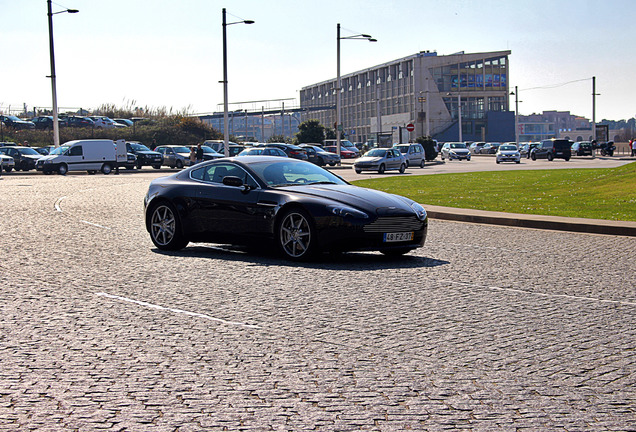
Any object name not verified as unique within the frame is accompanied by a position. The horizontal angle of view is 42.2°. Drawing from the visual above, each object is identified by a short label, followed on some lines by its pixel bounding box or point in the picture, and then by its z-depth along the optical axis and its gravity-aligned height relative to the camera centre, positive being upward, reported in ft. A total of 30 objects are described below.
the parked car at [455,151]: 244.63 +0.62
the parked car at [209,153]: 178.76 +0.96
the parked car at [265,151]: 155.02 +1.00
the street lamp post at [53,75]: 163.22 +17.38
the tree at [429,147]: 226.99 +1.84
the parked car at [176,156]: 181.88 +0.38
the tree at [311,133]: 305.00 +8.33
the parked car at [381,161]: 148.36 -1.17
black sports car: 34.81 -2.43
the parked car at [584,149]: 250.37 +0.70
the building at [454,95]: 408.87 +29.41
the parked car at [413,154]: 181.37 +0.02
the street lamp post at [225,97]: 157.58 +11.73
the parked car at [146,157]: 179.52 +0.30
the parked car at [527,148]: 257.75 +1.28
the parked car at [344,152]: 232.41 +0.88
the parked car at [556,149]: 217.56 +0.70
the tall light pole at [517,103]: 341.82 +20.59
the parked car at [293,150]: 180.34 +1.31
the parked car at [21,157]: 169.89 +0.65
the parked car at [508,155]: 205.87 -0.64
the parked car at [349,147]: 234.13 +2.40
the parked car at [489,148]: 313.53 +1.76
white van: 150.30 +0.37
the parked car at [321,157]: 192.24 -0.36
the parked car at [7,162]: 166.11 -0.29
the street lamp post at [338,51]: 183.28 +23.66
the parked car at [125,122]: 288.10 +12.86
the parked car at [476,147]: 324.93 +2.35
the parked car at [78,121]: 263.49 +12.31
